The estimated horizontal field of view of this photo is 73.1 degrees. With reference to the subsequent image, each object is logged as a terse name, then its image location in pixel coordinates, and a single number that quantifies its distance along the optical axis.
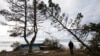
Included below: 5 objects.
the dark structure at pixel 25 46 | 13.00
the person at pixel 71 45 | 7.69
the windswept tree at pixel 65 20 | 8.61
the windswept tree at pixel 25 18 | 9.52
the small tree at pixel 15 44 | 13.40
